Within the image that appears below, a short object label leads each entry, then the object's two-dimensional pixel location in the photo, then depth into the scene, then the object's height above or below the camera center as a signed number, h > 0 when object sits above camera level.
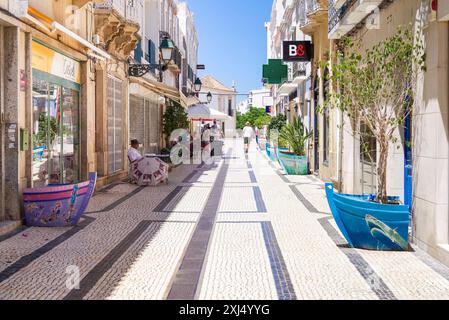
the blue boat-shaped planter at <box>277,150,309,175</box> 16.20 -0.58
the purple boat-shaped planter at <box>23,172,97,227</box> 7.56 -0.83
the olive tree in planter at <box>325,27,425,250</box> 6.04 +0.38
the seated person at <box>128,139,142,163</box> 13.62 -0.27
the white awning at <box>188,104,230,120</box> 27.21 +1.56
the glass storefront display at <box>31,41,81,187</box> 8.97 +0.48
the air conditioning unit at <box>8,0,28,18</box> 7.40 +1.80
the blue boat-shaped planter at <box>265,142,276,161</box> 23.01 -0.37
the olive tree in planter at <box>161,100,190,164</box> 22.62 +0.80
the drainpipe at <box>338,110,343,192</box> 11.68 -0.47
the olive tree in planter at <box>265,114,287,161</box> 19.05 +0.64
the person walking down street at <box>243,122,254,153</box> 29.20 +0.47
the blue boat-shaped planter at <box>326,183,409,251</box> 5.97 -0.86
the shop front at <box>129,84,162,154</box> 17.39 +0.89
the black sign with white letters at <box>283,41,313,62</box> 16.58 +2.77
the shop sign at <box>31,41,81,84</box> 8.87 +1.42
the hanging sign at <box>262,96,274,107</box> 50.44 +3.90
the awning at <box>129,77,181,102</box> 15.28 +1.64
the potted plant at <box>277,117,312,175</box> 16.28 -0.18
